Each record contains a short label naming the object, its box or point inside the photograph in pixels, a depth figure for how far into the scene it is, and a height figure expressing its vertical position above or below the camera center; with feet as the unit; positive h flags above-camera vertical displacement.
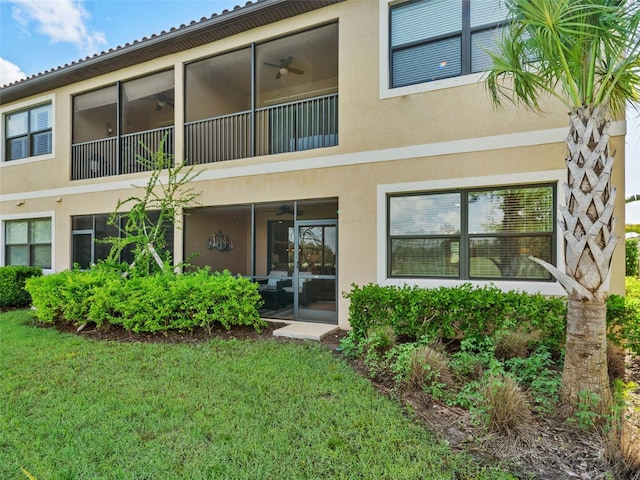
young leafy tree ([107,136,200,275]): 28.19 +2.97
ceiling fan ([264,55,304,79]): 31.01 +16.07
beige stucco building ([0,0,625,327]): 21.35 +6.88
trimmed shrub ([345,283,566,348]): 17.65 -3.70
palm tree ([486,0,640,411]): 12.12 +2.77
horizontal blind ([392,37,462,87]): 22.39 +11.81
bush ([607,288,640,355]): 16.62 -3.91
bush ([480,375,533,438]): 11.31 -5.56
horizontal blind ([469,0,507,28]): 21.38 +14.15
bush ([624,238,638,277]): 43.52 -1.95
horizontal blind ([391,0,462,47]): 22.36 +14.60
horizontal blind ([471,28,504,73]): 21.44 +11.94
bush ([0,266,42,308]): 34.99 -4.57
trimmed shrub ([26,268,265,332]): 23.12 -4.05
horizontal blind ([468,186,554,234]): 20.42 +1.90
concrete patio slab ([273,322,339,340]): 22.97 -6.12
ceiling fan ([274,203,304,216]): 27.89 +2.69
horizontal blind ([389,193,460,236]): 22.48 +1.83
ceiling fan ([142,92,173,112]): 35.87 +14.93
